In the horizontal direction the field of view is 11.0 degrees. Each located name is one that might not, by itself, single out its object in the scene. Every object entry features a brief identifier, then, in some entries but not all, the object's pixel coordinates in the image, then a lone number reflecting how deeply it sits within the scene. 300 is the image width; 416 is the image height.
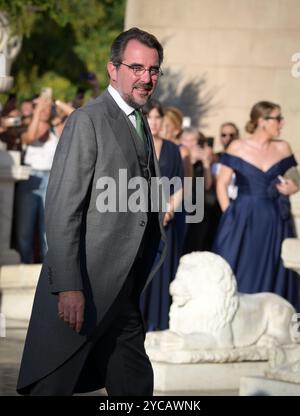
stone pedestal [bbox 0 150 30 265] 15.34
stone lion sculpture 9.79
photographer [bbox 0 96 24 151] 16.25
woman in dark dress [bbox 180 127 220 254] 14.88
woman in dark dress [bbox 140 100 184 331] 12.52
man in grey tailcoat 5.86
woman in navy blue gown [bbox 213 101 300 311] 13.12
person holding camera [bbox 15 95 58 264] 15.86
